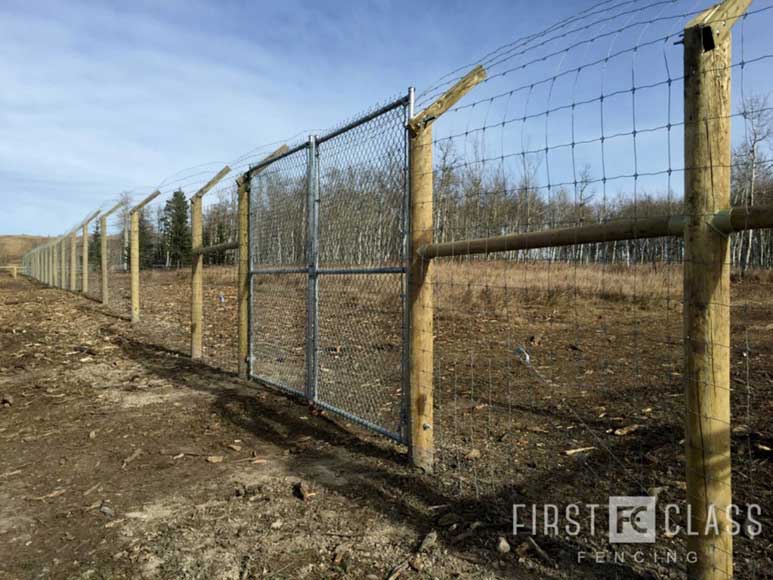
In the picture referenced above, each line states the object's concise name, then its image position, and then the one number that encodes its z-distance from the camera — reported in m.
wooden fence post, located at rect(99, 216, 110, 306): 13.14
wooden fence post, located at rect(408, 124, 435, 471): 3.51
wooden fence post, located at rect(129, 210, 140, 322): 11.06
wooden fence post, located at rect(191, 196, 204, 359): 7.46
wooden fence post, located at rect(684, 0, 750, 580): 1.99
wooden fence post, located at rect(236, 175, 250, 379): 6.23
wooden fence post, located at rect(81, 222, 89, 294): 15.44
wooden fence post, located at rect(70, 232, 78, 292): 17.89
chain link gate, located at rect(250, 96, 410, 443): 3.93
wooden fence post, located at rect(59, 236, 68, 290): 20.55
